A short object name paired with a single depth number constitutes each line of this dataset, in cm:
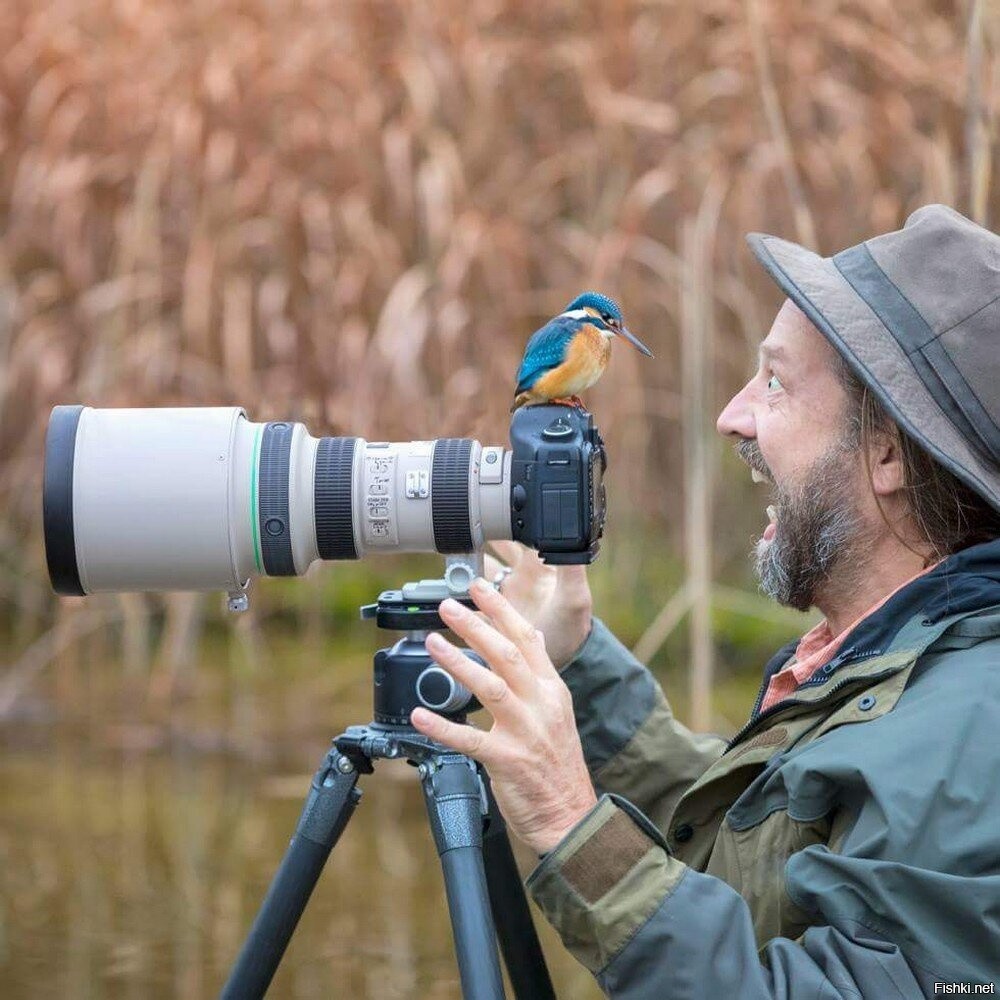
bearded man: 467
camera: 487
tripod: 486
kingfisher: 496
